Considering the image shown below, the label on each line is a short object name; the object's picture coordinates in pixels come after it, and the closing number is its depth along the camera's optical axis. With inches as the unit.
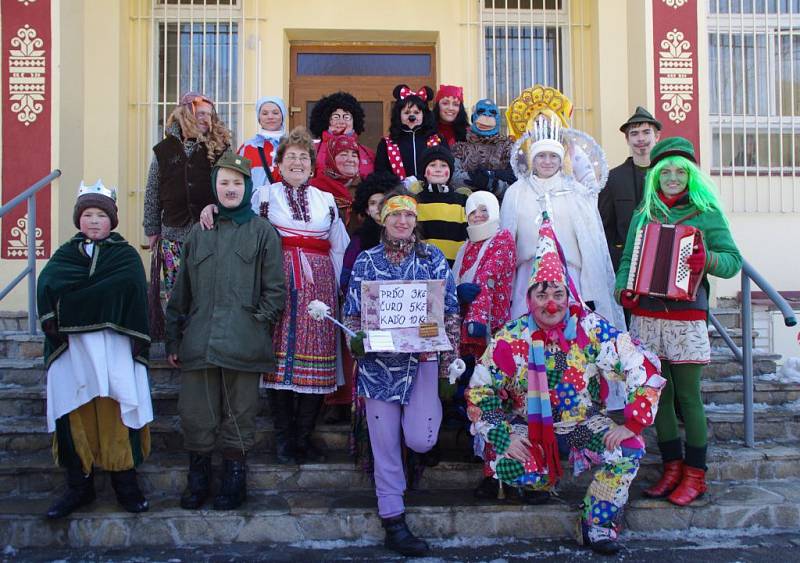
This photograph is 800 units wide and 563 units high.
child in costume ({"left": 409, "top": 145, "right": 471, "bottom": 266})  167.3
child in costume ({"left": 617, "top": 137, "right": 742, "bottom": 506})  145.8
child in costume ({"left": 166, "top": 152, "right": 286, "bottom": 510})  143.0
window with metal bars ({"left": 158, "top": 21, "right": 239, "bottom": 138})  283.7
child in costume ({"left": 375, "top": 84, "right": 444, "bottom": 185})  193.3
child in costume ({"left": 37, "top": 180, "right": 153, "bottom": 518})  140.3
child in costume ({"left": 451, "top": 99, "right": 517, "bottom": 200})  186.1
